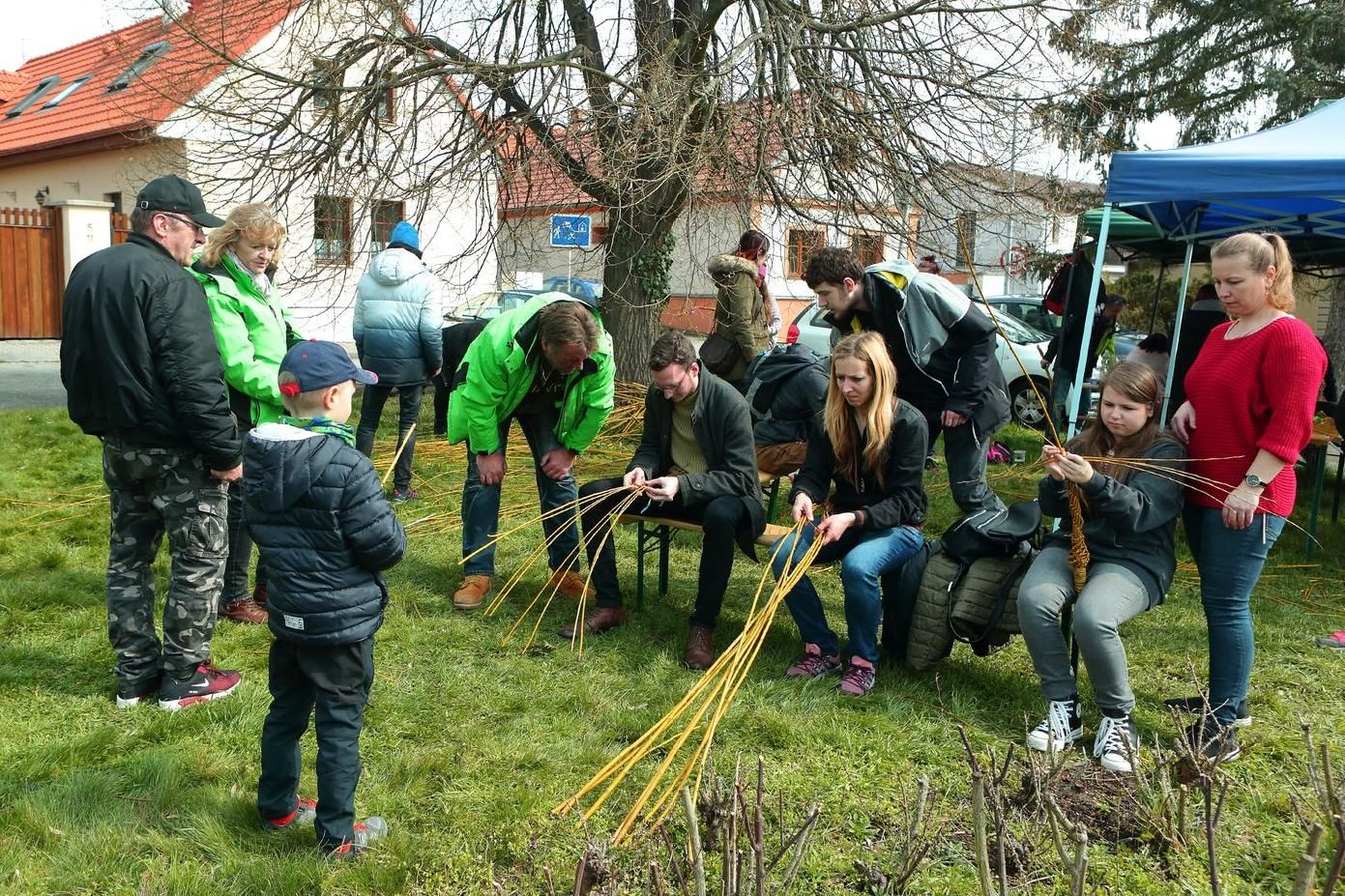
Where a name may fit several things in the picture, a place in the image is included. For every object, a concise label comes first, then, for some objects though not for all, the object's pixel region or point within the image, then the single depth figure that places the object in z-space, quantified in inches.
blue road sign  405.1
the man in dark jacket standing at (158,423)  131.5
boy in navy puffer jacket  105.7
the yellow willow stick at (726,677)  101.2
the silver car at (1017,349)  467.2
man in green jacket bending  171.8
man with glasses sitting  165.8
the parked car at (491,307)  483.5
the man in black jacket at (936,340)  188.1
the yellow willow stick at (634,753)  110.6
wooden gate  690.8
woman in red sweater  128.6
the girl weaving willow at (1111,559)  131.3
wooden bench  176.4
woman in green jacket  151.1
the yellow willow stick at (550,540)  175.5
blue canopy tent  195.6
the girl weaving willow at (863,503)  154.8
